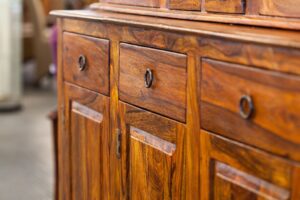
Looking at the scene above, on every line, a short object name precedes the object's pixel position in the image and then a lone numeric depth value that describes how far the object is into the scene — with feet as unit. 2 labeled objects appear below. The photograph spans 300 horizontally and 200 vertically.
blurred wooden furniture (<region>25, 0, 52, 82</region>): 22.49
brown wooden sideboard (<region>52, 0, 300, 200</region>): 3.56
